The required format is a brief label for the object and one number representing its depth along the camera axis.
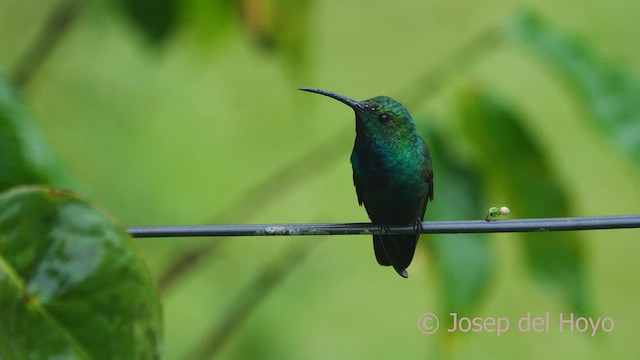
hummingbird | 4.49
